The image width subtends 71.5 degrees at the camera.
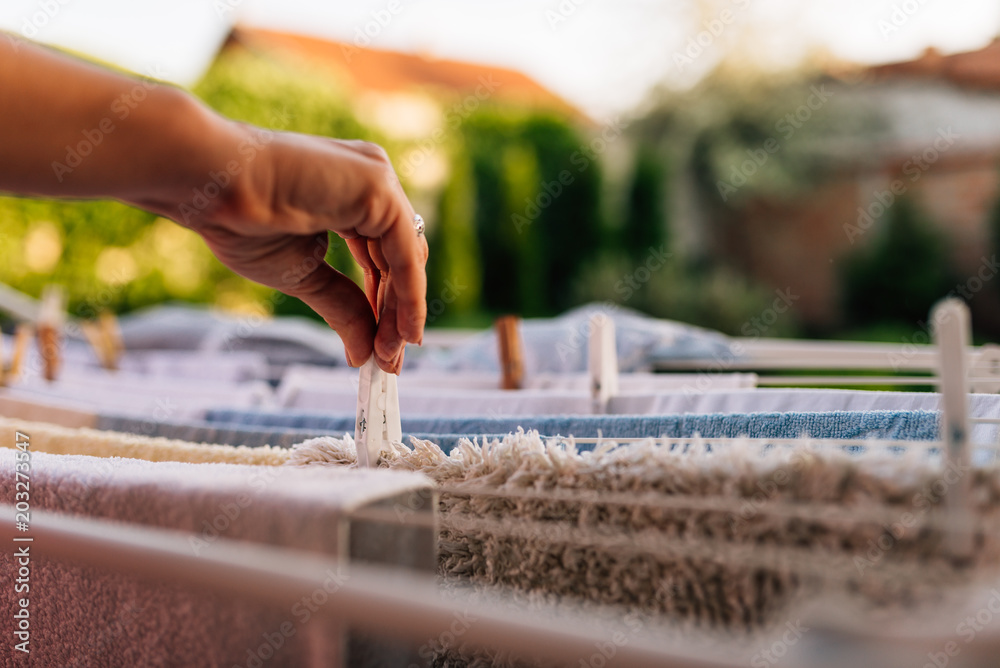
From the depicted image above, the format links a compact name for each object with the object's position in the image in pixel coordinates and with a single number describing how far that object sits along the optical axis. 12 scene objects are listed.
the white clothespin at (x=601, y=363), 0.91
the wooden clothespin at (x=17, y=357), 1.46
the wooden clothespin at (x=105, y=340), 1.95
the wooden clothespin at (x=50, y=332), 1.54
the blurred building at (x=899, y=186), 6.52
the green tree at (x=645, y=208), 7.08
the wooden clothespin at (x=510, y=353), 1.21
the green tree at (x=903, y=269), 6.61
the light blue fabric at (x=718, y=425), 0.58
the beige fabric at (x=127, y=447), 0.61
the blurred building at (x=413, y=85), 5.89
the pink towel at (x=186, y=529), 0.36
